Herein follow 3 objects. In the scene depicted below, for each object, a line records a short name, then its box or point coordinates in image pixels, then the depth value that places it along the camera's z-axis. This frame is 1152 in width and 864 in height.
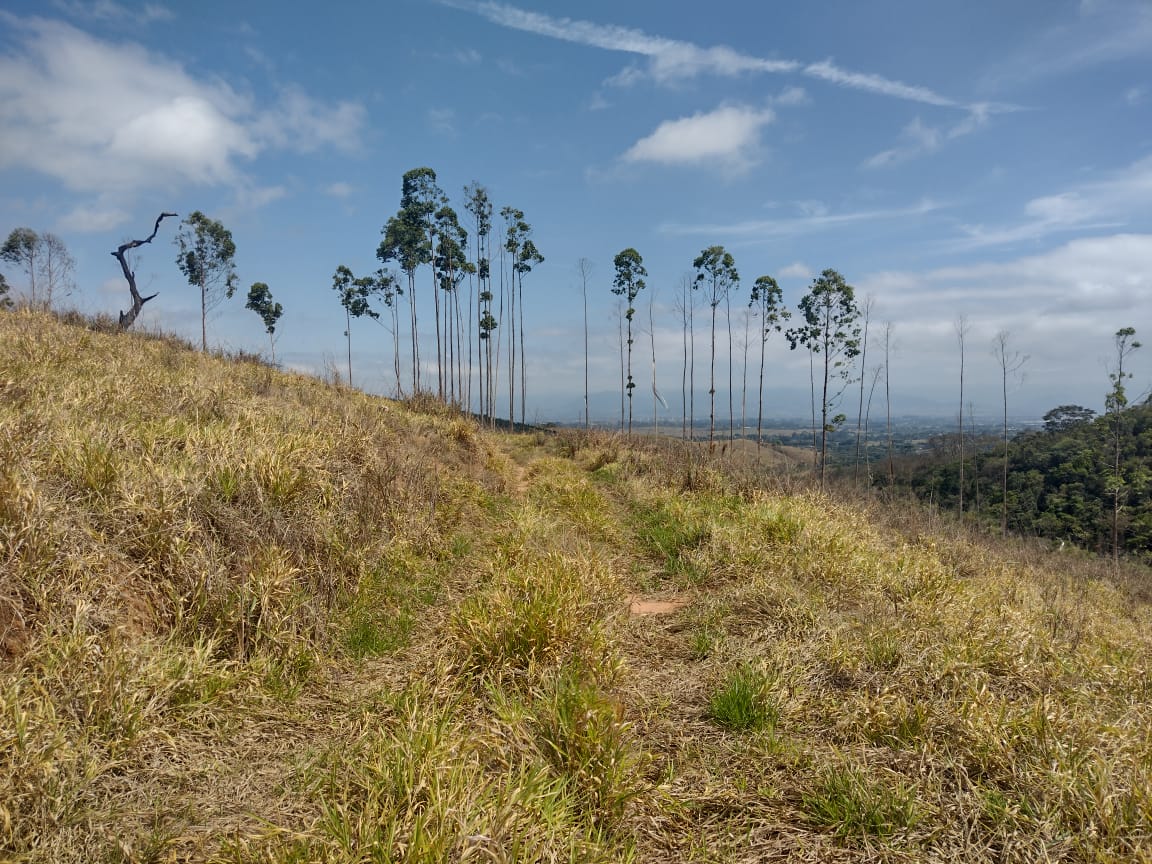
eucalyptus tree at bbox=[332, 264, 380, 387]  38.38
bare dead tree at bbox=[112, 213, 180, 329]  15.96
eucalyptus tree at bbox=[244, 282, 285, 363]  40.72
